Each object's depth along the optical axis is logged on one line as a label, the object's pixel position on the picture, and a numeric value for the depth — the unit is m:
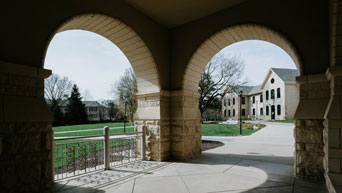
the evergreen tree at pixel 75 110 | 27.69
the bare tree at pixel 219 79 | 10.09
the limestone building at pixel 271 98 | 24.75
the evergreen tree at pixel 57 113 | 25.75
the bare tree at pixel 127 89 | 14.54
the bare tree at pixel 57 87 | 28.38
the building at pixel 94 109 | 47.84
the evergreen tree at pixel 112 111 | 37.13
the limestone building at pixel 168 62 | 2.78
